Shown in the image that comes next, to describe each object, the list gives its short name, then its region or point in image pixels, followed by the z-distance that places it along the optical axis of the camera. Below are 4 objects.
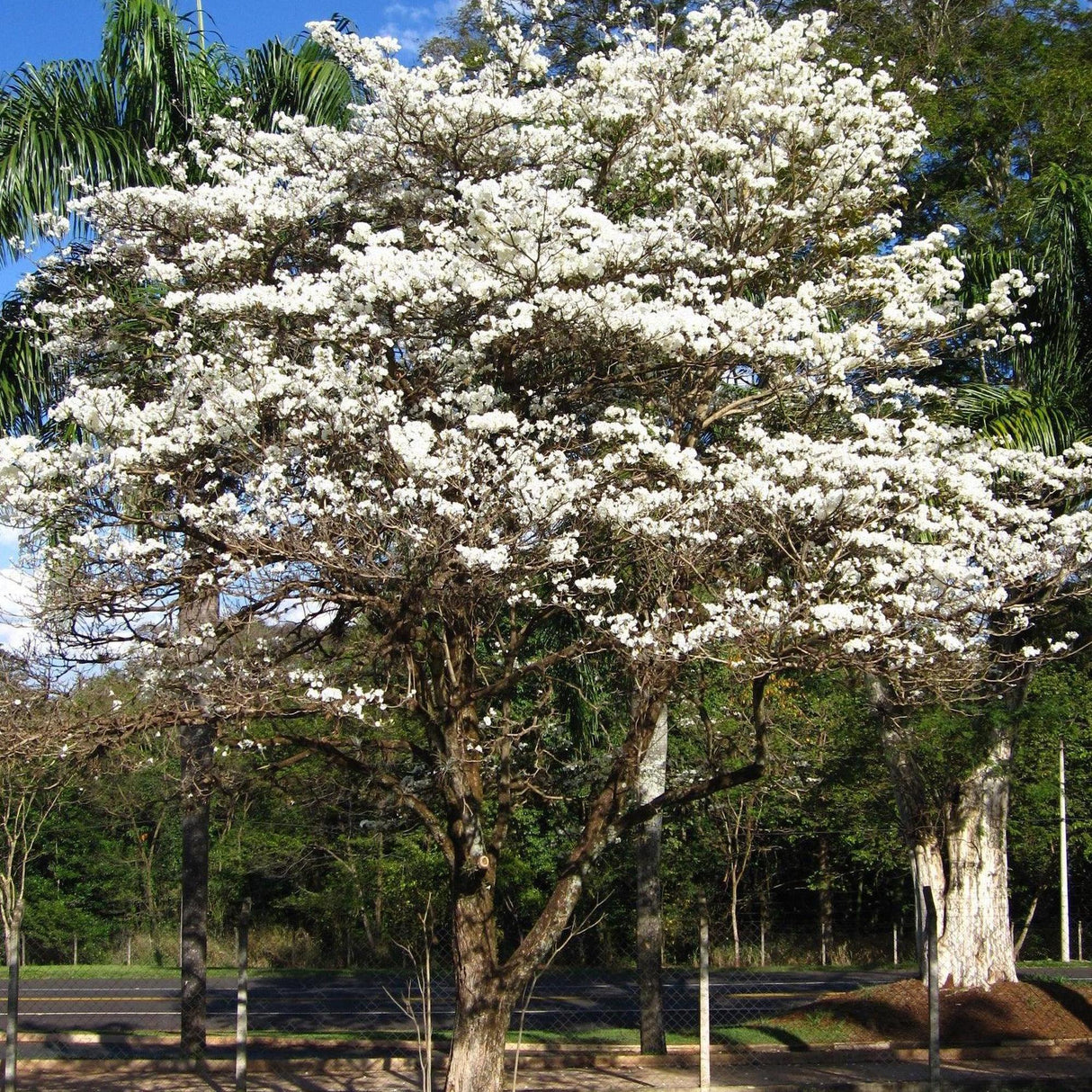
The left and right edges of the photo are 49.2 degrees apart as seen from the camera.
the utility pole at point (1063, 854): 22.53
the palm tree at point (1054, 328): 11.78
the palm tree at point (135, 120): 10.73
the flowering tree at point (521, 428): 7.62
